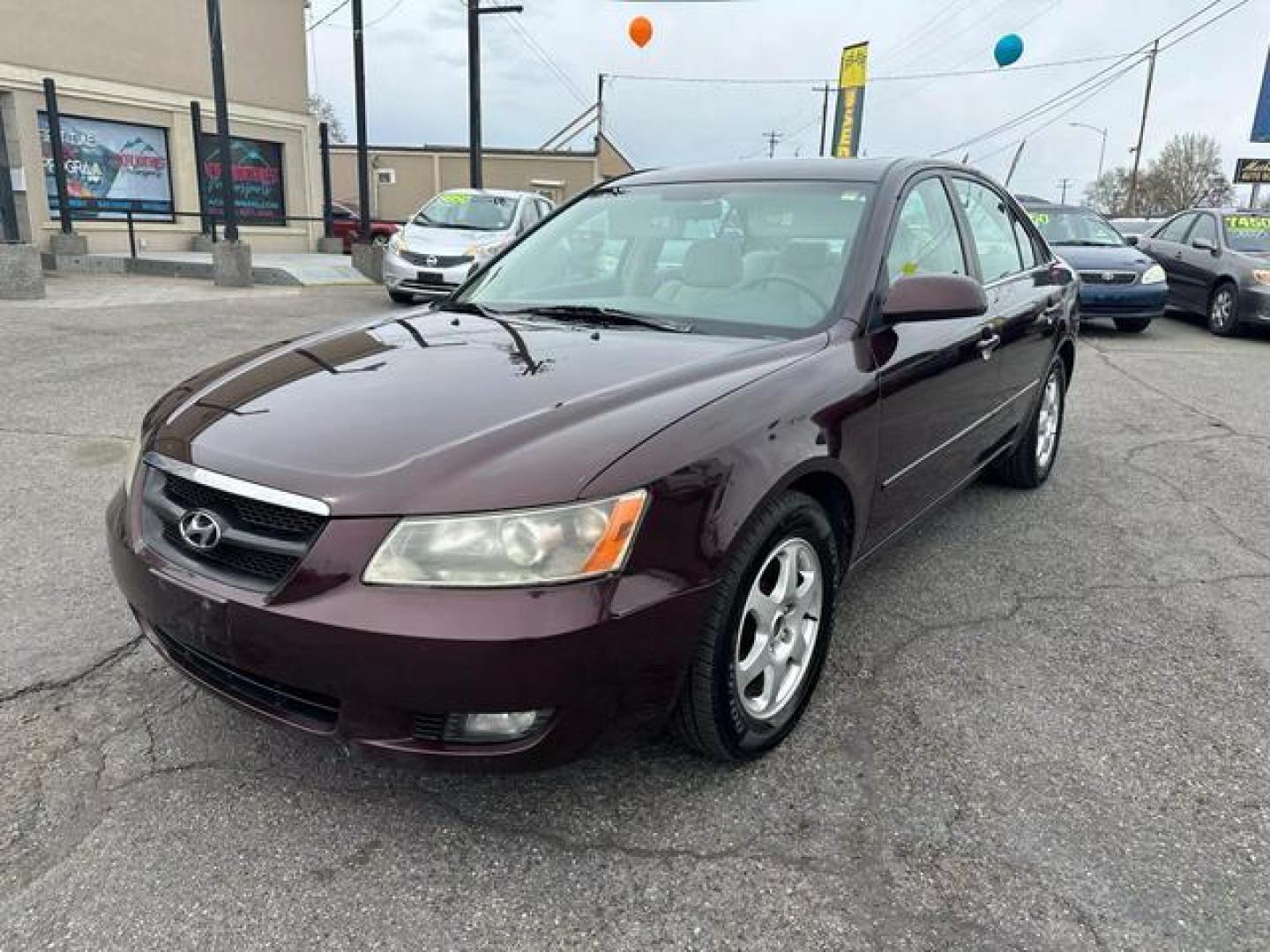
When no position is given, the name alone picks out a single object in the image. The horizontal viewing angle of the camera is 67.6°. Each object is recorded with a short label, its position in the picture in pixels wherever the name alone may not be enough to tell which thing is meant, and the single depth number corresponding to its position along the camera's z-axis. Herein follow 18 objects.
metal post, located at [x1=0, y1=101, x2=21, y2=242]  11.47
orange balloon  18.80
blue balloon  20.86
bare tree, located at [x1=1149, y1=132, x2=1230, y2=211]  56.69
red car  23.64
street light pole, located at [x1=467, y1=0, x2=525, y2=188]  17.03
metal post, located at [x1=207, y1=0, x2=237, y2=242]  13.31
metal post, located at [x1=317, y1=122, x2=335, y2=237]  19.56
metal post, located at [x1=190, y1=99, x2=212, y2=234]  17.20
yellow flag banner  24.97
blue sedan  11.20
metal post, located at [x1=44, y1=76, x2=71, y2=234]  14.63
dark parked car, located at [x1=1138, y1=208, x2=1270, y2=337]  11.29
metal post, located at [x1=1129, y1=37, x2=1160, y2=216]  38.26
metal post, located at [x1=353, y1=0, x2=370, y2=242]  16.42
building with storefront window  15.66
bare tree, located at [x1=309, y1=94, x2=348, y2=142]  55.08
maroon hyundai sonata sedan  1.91
